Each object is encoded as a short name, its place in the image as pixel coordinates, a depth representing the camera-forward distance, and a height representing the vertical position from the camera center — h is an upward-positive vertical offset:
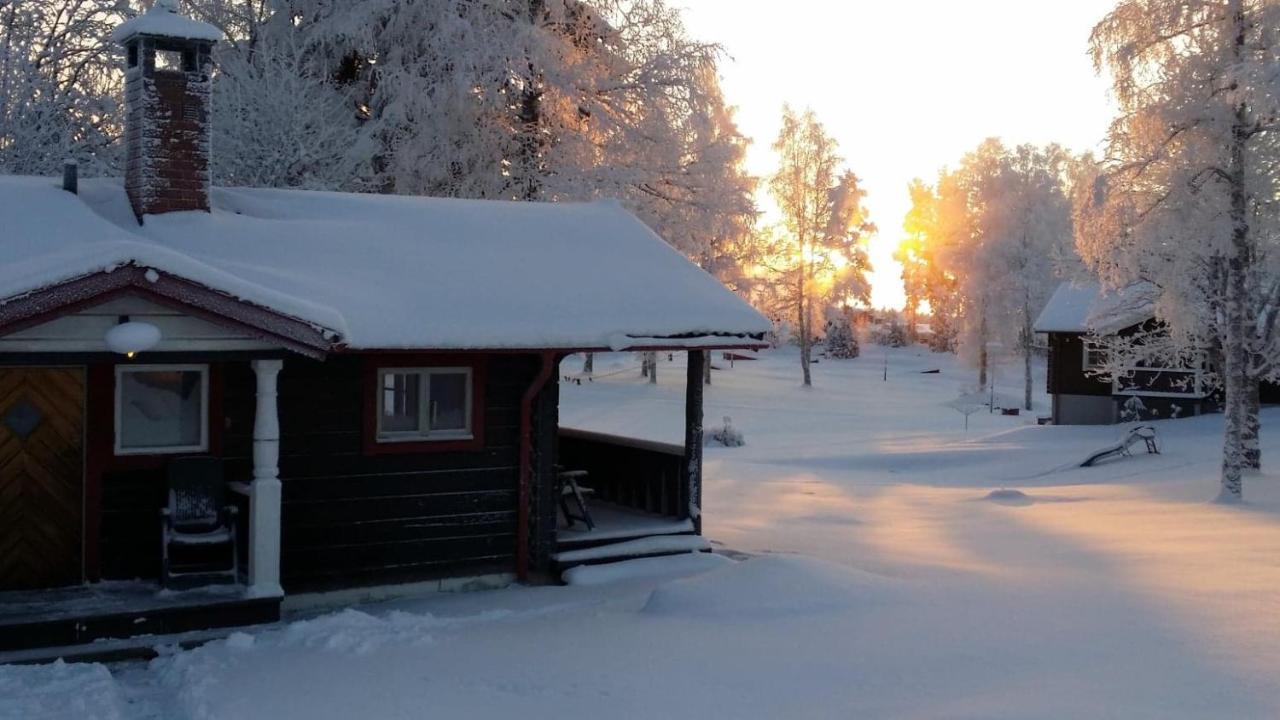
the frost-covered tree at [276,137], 21.22 +4.10
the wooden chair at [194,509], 9.38 -1.24
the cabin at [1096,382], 31.66 -0.35
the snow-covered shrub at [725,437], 30.22 -1.91
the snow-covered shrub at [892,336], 70.19 +1.86
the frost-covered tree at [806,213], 49.53 +6.54
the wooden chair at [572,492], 12.26 -1.40
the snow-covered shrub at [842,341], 64.25 +1.38
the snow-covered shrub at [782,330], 50.85 +1.61
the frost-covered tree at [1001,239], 46.09 +5.27
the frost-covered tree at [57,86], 22.25 +5.51
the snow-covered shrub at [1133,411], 32.12 -1.15
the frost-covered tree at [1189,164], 17.23 +3.16
